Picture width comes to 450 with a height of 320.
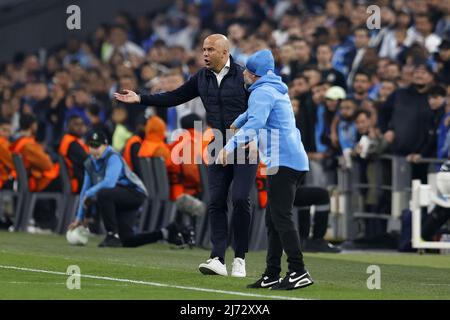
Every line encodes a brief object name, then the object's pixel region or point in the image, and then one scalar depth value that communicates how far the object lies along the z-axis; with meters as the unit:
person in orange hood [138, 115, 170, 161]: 21.58
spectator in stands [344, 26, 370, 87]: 24.92
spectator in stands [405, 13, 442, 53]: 24.41
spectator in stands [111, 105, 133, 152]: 23.69
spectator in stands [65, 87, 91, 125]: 27.09
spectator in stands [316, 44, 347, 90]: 23.75
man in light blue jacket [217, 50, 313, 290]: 13.45
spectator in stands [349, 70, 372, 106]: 23.19
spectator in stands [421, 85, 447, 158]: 21.03
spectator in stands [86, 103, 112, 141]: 24.19
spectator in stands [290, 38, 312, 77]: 24.83
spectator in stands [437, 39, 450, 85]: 22.19
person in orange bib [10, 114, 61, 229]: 23.83
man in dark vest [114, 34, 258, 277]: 15.45
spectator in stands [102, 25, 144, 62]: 31.66
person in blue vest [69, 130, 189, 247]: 20.39
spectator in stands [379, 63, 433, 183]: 21.47
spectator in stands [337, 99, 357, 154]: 22.48
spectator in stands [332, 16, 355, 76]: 25.53
